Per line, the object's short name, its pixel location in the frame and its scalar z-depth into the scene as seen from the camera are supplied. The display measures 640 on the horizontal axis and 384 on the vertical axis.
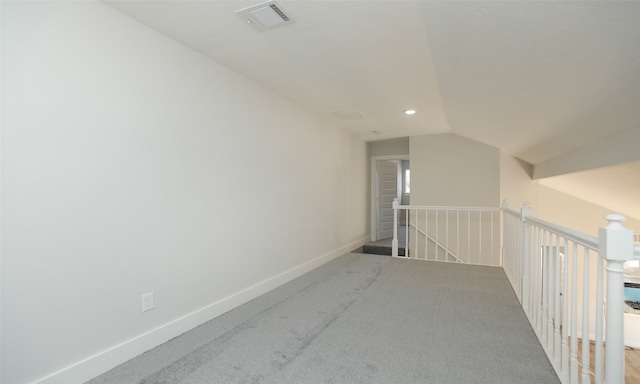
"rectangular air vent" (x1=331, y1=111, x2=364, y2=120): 4.18
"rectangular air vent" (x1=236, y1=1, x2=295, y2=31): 1.88
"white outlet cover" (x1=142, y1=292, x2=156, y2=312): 2.08
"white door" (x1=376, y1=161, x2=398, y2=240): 6.71
